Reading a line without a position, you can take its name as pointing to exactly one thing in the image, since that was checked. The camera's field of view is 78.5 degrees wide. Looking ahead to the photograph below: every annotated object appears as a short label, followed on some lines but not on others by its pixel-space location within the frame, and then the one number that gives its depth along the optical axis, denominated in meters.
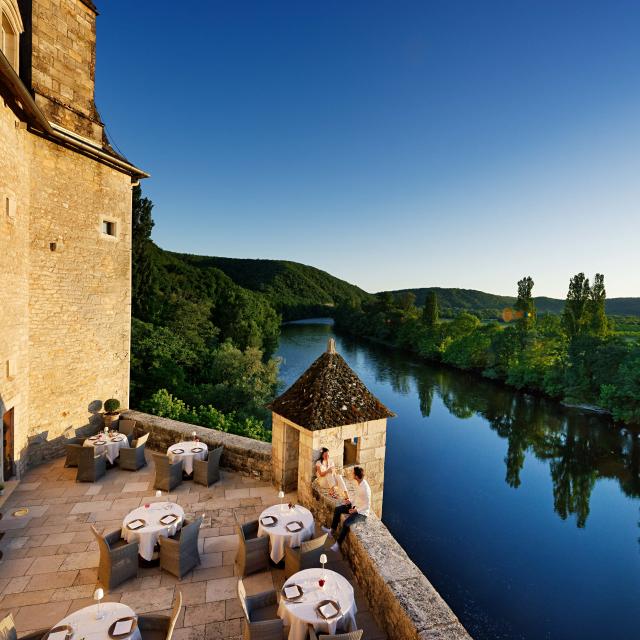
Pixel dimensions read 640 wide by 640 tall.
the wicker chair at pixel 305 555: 4.64
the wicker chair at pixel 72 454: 8.19
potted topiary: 9.70
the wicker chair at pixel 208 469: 7.36
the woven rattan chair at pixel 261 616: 3.61
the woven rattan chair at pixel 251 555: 4.98
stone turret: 6.35
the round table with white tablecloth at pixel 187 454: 7.55
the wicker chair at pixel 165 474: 7.19
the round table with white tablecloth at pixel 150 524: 5.11
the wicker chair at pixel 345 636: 3.31
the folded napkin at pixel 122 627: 3.41
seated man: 5.25
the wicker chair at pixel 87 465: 7.48
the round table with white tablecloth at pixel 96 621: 3.38
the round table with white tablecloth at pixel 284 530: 5.11
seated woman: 5.98
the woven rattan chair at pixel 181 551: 4.89
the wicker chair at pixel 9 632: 3.26
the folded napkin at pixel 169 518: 5.35
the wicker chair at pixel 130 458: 8.02
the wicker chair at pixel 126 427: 9.12
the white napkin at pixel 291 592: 3.86
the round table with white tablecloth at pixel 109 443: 8.02
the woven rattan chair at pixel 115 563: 4.68
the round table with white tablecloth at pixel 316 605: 3.63
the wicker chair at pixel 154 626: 3.61
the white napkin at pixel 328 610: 3.67
